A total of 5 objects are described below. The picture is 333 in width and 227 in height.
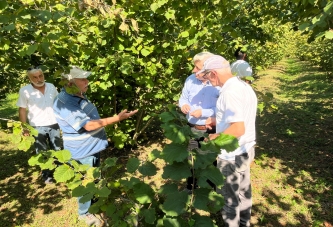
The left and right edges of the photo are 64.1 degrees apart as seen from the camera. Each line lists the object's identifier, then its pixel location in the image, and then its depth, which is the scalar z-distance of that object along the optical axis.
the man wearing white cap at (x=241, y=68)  3.47
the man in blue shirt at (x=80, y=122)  2.97
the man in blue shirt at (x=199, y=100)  3.45
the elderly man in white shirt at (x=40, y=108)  4.18
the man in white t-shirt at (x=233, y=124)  2.42
